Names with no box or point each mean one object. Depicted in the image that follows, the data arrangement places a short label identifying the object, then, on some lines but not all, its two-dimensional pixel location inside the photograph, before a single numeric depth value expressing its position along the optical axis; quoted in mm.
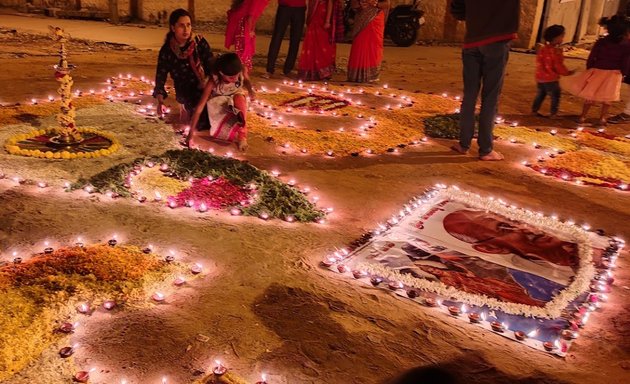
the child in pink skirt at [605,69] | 6293
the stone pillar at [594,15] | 15613
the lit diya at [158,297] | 2834
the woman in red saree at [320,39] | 7918
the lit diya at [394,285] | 3091
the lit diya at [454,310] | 2904
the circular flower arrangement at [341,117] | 5445
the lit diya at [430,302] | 2971
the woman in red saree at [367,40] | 7791
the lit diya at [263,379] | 2335
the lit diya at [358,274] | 3162
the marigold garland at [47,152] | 4539
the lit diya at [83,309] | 2689
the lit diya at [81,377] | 2258
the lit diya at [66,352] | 2393
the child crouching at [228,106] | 5102
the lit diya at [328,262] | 3274
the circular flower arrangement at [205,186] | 3906
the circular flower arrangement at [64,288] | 2461
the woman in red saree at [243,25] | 6844
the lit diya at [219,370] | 2312
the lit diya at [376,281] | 3113
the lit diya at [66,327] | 2549
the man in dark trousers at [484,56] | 4715
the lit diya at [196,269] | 3104
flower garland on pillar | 4430
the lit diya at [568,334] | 2760
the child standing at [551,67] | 6527
